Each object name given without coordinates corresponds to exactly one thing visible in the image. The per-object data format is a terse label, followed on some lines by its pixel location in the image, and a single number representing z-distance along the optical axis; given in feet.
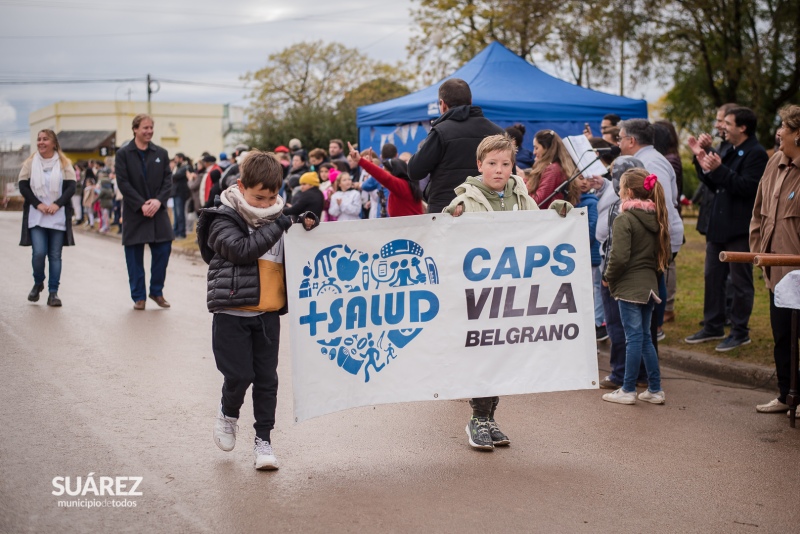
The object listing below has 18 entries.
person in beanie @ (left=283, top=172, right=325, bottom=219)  43.01
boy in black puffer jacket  17.07
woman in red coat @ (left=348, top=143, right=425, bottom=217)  28.50
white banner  17.94
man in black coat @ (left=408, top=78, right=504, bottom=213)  23.36
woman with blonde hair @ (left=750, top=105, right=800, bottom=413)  22.35
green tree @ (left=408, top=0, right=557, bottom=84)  104.17
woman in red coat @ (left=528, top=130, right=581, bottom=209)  28.78
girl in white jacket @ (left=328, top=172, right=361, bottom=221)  49.19
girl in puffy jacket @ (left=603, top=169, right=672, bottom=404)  23.54
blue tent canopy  49.52
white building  260.42
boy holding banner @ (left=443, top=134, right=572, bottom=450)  19.04
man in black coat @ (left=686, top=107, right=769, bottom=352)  28.45
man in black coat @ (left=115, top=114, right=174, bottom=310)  36.63
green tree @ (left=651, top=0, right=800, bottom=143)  73.51
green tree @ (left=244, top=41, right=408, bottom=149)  183.52
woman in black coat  37.24
